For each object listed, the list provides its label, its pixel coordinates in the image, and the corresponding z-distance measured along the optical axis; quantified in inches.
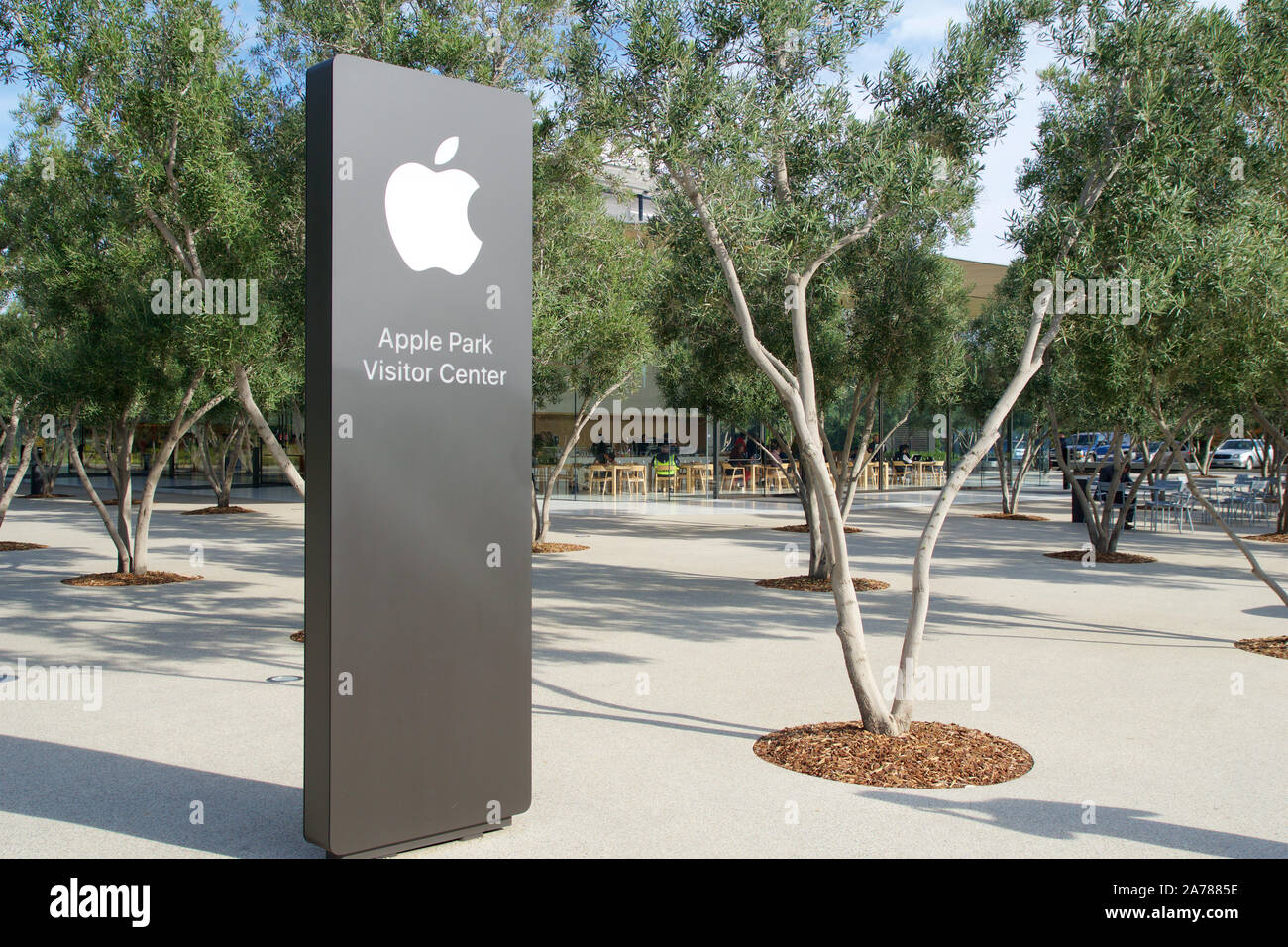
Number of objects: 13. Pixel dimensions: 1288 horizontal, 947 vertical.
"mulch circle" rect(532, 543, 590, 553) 668.1
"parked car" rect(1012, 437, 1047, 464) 1118.0
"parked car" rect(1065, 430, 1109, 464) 1472.2
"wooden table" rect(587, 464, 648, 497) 1155.8
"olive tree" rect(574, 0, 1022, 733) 233.5
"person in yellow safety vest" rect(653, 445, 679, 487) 1179.9
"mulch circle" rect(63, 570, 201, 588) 504.7
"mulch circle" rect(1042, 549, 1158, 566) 613.0
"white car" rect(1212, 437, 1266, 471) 1829.5
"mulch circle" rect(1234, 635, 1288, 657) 345.4
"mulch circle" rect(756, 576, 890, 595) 489.7
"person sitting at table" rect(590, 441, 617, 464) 1274.4
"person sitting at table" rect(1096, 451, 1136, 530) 836.4
